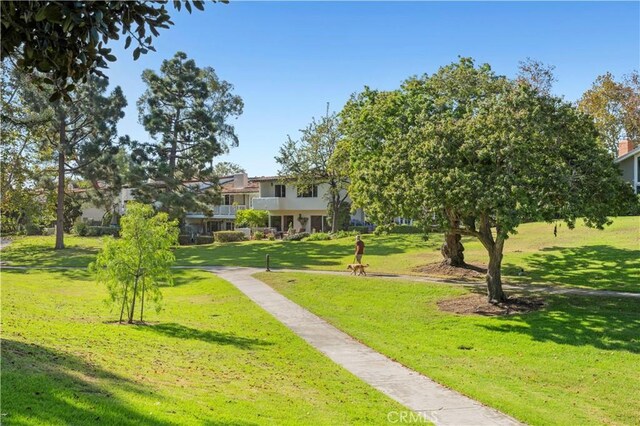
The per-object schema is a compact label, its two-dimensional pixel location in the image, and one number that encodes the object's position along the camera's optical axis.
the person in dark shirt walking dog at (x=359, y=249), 25.83
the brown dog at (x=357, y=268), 25.52
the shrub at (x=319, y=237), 43.94
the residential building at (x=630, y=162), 43.88
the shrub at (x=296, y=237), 45.71
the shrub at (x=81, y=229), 56.91
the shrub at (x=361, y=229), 48.99
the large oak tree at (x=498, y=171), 16.67
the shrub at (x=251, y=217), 53.47
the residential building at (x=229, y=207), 62.28
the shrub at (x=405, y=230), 45.28
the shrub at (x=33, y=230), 58.53
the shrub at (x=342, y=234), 44.37
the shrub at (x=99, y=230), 55.91
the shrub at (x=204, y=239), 49.38
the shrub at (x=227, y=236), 48.25
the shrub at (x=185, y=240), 49.58
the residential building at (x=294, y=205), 55.50
